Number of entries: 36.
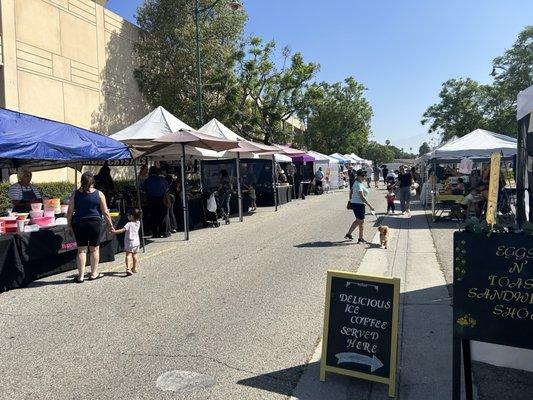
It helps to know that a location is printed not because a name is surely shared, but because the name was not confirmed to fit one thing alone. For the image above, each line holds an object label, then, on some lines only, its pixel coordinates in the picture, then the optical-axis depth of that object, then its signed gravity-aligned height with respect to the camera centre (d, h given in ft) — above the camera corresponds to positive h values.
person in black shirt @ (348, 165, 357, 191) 84.34 -1.34
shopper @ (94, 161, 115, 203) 39.81 -0.83
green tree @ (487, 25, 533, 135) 142.61 +28.48
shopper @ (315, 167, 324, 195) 101.50 -2.66
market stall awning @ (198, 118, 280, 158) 51.98 +2.99
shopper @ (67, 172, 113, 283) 24.84 -2.54
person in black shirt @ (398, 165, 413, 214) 54.80 -2.28
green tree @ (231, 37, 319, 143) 87.92 +15.05
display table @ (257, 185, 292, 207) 72.13 -4.33
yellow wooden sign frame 12.10 -4.39
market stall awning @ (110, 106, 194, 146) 41.93 +3.92
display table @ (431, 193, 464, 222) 47.05 -3.50
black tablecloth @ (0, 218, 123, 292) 23.57 -4.38
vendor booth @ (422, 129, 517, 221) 46.47 +0.79
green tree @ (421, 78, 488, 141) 186.09 +24.13
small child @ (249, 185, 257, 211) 62.75 -3.47
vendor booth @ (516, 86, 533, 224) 21.44 +0.41
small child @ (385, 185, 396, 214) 55.06 -3.42
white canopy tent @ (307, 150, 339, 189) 106.40 +0.72
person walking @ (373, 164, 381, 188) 126.52 -2.03
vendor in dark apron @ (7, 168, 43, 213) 31.03 -1.45
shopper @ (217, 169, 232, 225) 52.34 -2.54
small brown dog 33.12 -4.69
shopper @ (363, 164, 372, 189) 125.36 -1.98
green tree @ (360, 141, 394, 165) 441.07 +14.15
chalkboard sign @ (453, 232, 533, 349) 10.52 -2.73
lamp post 67.56 +12.48
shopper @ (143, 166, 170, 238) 39.14 -2.61
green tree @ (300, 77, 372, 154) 183.93 +20.34
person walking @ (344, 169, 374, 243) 34.60 -2.36
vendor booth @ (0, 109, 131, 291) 23.98 -2.71
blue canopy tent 24.89 +1.77
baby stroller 47.37 -4.41
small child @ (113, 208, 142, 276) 25.85 -3.79
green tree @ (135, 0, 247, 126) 85.97 +21.28
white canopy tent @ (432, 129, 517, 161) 47.37 +2.09
